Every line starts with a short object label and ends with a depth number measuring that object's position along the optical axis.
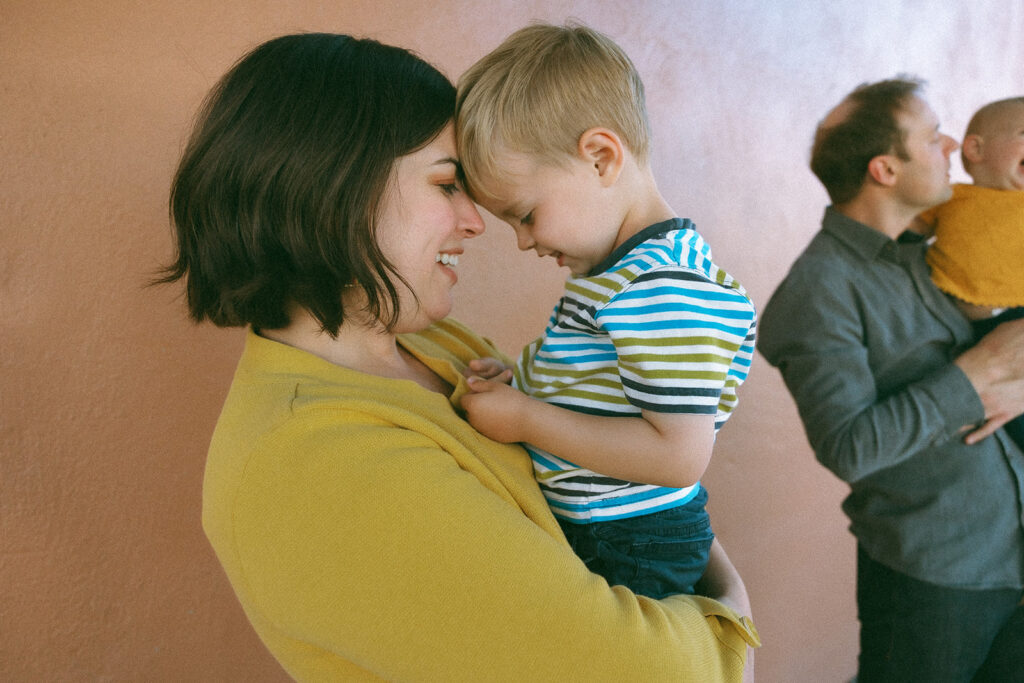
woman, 0.86
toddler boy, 1.04
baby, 1.79
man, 1.66
